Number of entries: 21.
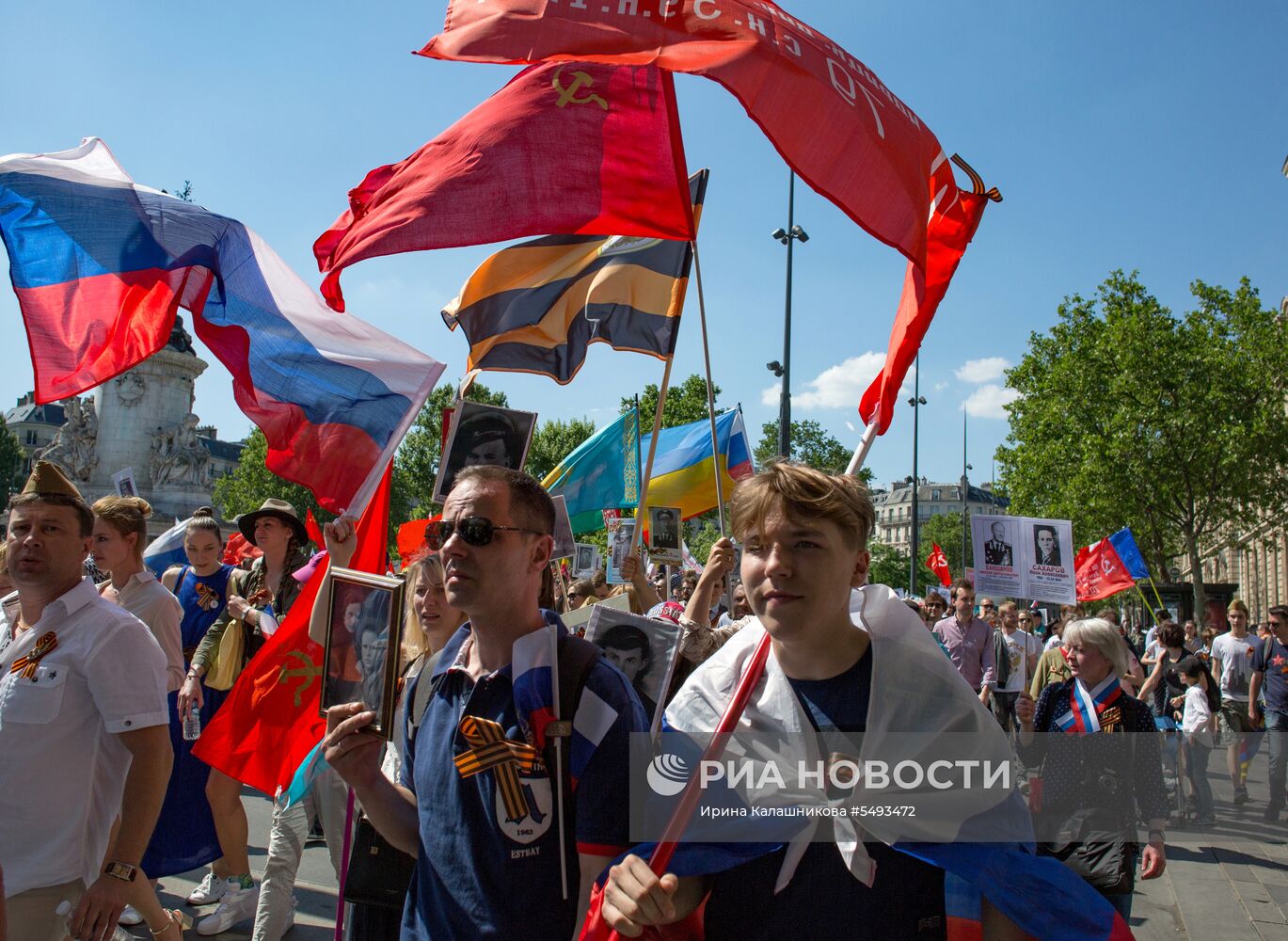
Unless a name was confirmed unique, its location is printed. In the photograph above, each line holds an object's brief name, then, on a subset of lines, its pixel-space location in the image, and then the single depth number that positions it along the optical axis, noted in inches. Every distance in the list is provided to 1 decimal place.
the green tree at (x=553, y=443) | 2588.6
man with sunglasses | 85.2
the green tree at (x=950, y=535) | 4357.8
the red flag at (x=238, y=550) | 485.9
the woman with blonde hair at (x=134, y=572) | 185.0
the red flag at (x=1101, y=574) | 601.9
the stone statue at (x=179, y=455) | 1397.6
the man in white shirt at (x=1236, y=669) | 446.9
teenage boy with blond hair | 74.1
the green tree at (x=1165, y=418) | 1280.8
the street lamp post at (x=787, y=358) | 727.1
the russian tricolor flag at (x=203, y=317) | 158.9
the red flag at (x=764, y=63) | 133.6
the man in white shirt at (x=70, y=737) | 117.0
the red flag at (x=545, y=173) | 144.0
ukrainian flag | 378.9
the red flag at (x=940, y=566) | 984.8
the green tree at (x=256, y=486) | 2578.7
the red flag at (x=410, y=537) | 302.8
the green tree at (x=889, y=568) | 3218.5
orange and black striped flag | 221.1
